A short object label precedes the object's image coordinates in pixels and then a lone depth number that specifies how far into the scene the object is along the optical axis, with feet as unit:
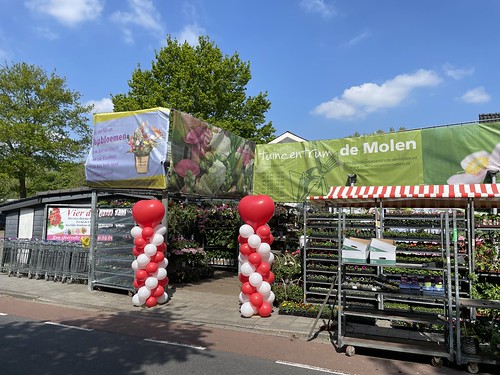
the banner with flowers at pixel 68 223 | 47.52
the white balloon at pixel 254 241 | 27.07
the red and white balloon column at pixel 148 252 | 30.12
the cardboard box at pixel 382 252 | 19.72
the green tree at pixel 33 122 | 79.10
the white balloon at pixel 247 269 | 27.27
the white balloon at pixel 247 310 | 26.91
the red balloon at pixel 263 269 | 27.37
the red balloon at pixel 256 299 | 27.02
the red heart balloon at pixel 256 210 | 27.50
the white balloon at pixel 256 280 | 26.91
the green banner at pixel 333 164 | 32.78
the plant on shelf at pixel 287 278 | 29.68
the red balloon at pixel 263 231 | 27.68
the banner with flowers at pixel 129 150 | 32.78
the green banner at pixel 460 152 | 29.91
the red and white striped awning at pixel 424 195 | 20.18
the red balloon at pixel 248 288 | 27.20
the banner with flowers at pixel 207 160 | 33.71
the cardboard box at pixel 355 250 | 20.45
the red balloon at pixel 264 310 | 26.94
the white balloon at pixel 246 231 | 27.50
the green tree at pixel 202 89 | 79.61
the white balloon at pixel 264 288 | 27.01
